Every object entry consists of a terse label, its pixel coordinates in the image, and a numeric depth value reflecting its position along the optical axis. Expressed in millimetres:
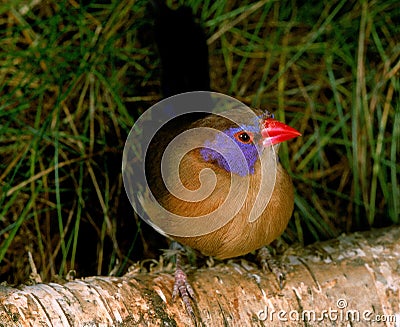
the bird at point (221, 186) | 1764
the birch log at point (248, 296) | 1747
